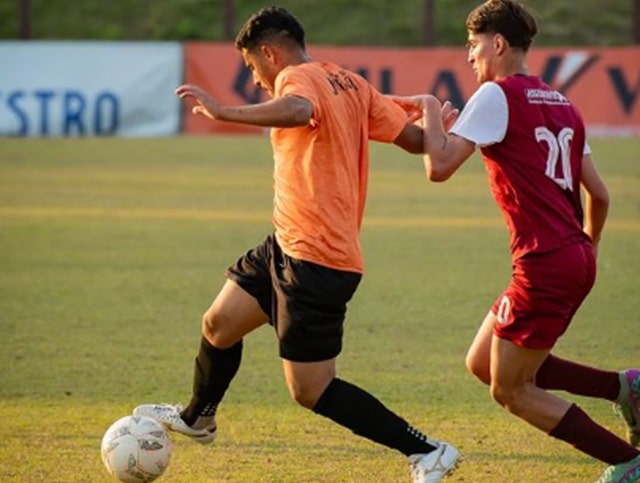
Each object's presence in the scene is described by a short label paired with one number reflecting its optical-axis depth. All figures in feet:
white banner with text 174.60
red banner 173.47
